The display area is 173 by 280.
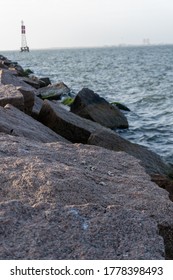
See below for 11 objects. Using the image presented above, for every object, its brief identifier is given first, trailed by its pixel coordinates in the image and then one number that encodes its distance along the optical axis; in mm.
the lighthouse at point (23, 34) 83825
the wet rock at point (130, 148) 7160
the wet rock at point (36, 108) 8578
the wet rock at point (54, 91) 15719
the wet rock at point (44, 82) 18791
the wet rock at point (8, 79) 10517
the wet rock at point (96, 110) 11398
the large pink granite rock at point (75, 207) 3170
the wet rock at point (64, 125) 7914
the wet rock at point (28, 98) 8492
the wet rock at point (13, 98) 7614
